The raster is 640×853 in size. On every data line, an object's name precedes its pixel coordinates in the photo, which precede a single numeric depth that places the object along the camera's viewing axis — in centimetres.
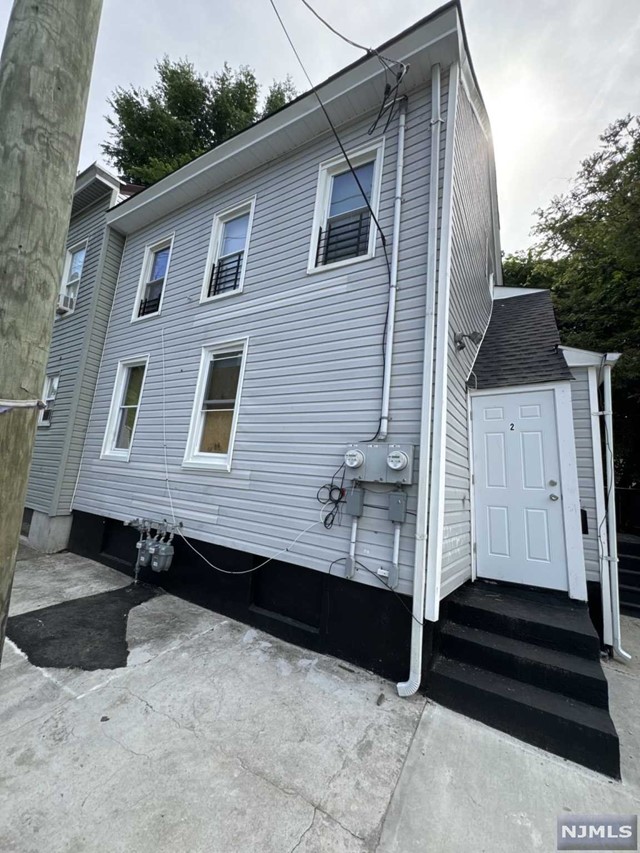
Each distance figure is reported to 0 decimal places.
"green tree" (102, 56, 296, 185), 1297
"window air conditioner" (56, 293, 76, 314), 738
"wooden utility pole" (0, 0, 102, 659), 99
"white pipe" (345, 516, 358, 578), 326
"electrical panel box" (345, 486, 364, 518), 330
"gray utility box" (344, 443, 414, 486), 311
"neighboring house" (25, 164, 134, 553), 629
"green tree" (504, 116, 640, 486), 743
